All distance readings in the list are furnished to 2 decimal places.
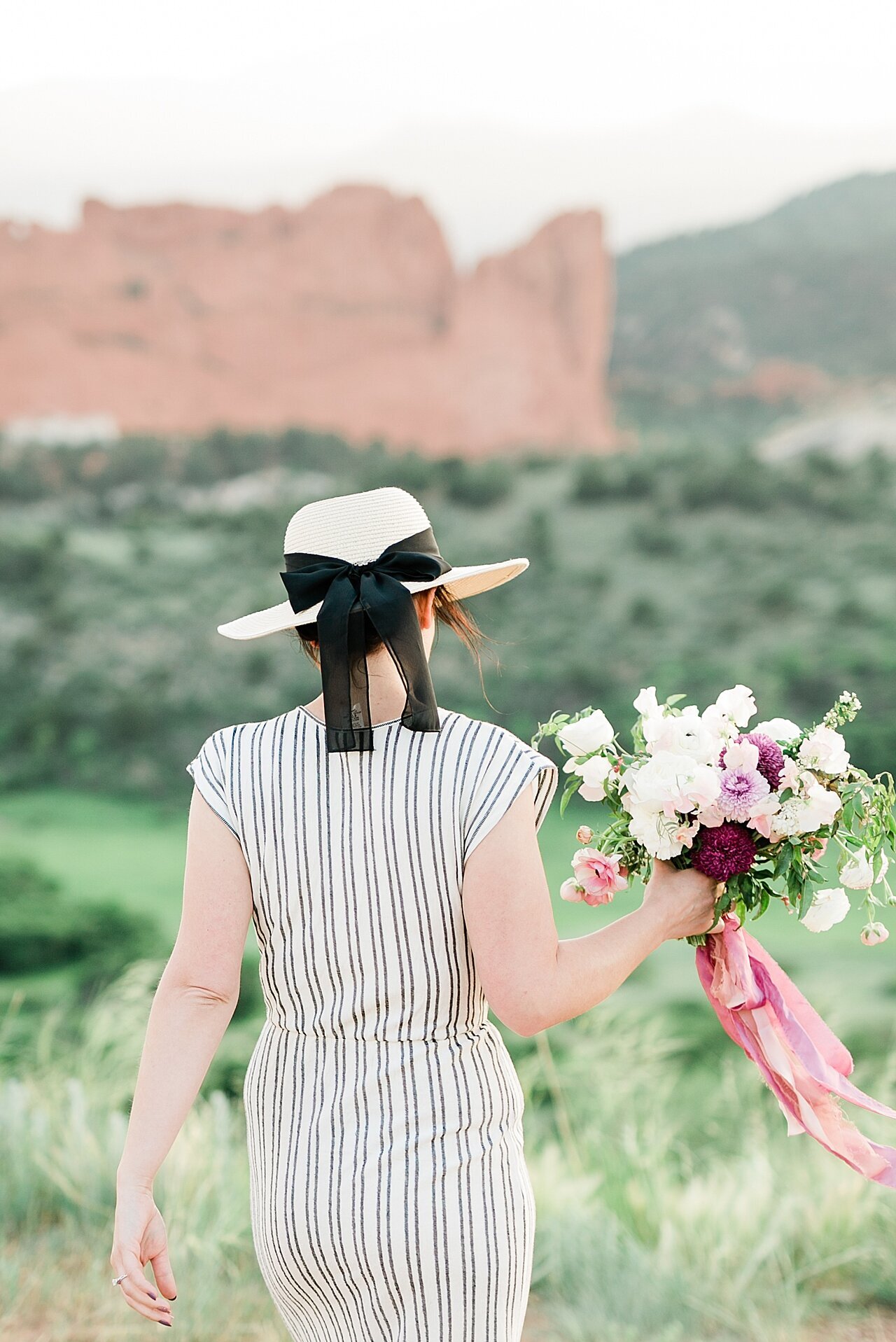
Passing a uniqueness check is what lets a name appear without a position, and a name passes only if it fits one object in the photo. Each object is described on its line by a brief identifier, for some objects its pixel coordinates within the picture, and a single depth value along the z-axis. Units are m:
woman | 3.49
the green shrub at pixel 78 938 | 16.91
